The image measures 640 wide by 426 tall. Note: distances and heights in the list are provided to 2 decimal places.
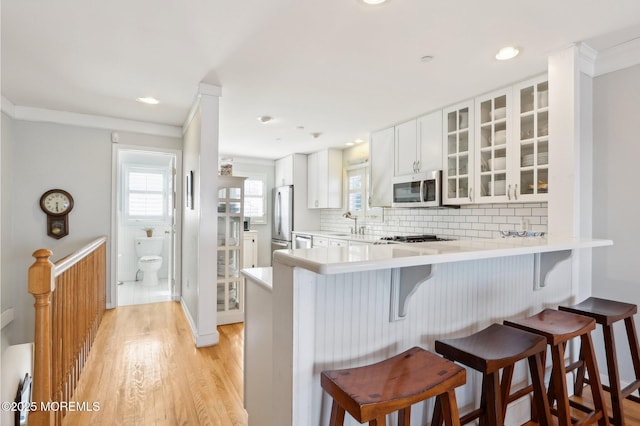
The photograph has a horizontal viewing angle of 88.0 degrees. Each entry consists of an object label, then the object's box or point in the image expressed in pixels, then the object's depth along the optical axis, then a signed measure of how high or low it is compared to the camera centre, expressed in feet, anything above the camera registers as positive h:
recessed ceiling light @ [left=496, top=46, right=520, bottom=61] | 7.27 +3.65
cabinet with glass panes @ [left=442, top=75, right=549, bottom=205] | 8.48 +1.96
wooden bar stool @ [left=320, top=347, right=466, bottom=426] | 3.16 -1.77
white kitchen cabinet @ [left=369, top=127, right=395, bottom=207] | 13.50 +1.97
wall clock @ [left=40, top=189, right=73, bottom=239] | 12.46 +0.14
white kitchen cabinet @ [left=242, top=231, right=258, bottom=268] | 18.73 -2.00
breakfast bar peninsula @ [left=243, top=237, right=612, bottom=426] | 3.88 -1.34
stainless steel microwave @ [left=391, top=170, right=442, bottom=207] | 11.28 +0.90
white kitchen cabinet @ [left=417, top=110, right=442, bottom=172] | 11.36 +2.58
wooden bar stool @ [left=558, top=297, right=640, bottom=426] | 5.75 -2.16
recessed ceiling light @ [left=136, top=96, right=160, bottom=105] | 10.84 +3.77
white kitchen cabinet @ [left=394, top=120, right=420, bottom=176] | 12.27 +2.51
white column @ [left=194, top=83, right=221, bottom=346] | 9.72 +0.11
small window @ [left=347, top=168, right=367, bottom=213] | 17.10 +1.34
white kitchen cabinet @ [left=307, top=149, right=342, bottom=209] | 18.37 +1.98
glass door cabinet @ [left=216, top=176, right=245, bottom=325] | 11.97 -1.31
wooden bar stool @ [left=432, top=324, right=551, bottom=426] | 4.10 -1.81
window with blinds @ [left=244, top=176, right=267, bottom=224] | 21.54 +0.98
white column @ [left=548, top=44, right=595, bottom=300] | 7.06 +1.42
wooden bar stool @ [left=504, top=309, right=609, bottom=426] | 4.91 -2.04
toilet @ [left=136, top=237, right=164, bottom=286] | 18.25 -2.52
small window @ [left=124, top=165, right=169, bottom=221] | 19.94 +1.24
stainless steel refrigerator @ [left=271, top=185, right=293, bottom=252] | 19.92 -0.24
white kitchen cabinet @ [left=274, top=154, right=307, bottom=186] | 19.88 +2.76
